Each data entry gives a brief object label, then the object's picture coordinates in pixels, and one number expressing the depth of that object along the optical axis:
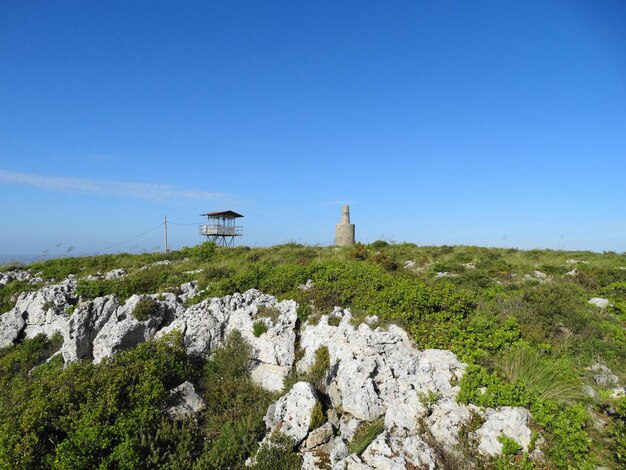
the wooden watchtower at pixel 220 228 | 36.06
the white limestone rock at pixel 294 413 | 7.36
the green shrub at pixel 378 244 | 23.01
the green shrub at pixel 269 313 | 10.59
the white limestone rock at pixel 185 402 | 8.05
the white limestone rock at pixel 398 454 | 5.89
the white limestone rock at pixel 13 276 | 17.67
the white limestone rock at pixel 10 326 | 12.98
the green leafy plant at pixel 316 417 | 7.39
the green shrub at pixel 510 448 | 5.71
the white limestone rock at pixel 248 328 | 9.64
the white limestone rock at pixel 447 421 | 6.29
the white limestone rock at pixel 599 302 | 11.52
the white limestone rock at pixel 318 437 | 7.16
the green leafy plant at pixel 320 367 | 8.80
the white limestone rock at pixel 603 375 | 7.46
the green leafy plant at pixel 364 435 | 6.61
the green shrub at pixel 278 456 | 6.68
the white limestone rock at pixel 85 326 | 10.89
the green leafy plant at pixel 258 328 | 10.17
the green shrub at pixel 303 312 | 10.62
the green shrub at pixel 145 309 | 11.26
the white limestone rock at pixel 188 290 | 12.56
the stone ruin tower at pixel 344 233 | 27.02
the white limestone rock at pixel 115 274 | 16.92
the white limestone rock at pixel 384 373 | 7.23
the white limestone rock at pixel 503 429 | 5.95
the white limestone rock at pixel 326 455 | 6.69
